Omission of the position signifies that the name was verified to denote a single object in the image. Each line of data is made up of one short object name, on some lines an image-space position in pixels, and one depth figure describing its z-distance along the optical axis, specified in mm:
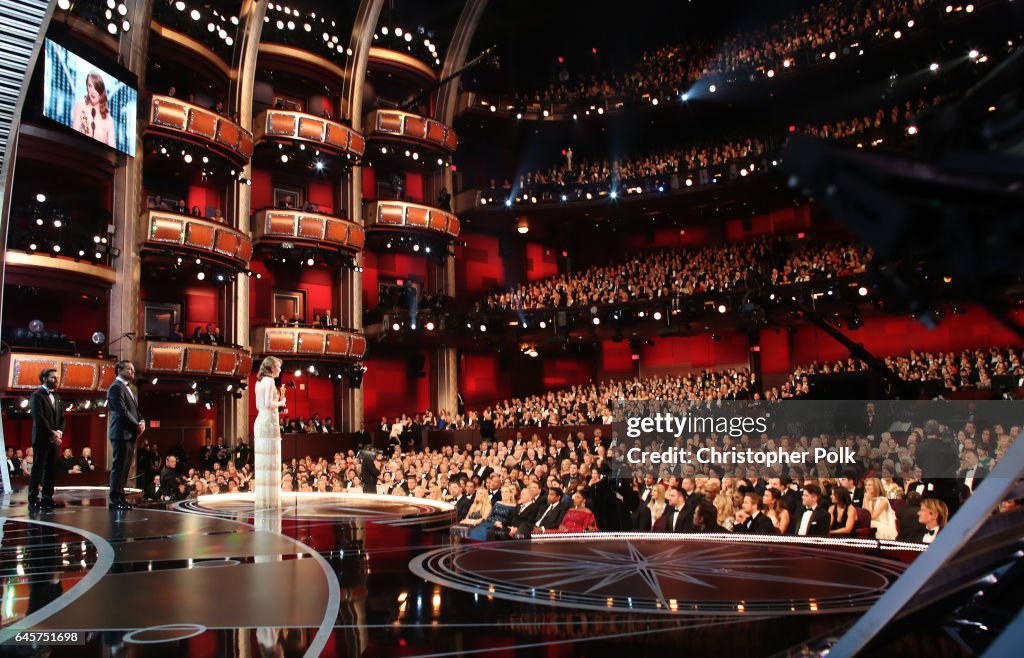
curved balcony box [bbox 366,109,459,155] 27328
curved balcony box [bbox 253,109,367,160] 24422
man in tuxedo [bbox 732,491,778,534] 8422
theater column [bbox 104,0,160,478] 20562
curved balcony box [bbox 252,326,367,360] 24031
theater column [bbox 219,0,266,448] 23828
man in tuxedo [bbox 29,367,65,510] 8594
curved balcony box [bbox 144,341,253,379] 20406
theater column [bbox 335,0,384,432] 26781
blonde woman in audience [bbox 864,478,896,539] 8508
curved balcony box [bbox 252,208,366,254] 24469
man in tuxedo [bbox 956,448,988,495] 9516
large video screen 18062
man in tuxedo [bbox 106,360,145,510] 8375
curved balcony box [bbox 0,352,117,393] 17375
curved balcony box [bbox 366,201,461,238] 27469
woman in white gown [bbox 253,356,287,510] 8492
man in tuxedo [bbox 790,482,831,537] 8305
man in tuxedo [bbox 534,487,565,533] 8758
